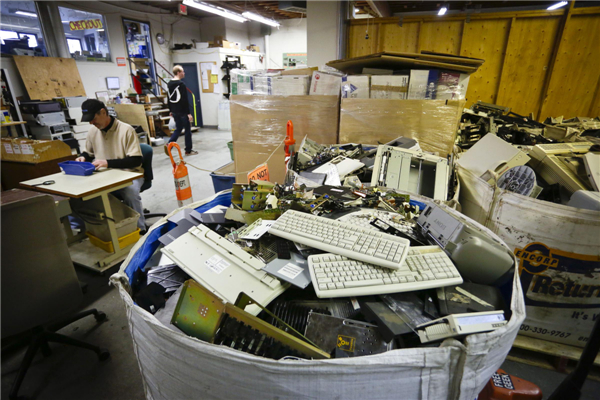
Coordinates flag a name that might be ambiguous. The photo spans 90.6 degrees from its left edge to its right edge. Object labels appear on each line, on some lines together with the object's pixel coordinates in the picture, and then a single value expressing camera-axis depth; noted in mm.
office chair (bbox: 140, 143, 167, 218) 2572
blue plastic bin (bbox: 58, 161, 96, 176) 2188
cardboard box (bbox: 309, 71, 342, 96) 2361
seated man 2363
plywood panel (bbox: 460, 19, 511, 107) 4137
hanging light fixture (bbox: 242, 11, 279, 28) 5833
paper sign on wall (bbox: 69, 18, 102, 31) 5266
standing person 5043
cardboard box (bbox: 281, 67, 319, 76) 2555
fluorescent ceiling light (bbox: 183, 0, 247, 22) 4657
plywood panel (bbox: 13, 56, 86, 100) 4465
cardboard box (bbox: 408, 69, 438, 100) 2105
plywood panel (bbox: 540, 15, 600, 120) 3819
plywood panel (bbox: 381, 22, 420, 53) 4406
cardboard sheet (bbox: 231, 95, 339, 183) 2422
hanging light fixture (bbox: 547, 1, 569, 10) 3954
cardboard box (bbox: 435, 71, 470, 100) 2088
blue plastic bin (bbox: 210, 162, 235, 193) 2742
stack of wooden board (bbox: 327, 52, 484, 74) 1983
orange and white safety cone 1951
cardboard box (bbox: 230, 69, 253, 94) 2590
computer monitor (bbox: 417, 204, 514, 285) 896
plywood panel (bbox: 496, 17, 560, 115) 3992
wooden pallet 1347
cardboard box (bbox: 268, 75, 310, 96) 2457
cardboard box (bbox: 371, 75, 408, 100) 2178
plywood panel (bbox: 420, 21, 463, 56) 4270
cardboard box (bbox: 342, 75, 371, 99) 2243
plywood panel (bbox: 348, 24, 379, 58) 4332
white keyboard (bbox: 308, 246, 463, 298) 782
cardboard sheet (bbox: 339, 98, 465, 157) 2066
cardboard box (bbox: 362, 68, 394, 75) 2334
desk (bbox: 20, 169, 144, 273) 1933
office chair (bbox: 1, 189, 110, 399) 1221
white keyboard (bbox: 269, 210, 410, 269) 861
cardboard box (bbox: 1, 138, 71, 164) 2617
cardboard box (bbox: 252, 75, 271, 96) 2543
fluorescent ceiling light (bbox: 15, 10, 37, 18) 4462
